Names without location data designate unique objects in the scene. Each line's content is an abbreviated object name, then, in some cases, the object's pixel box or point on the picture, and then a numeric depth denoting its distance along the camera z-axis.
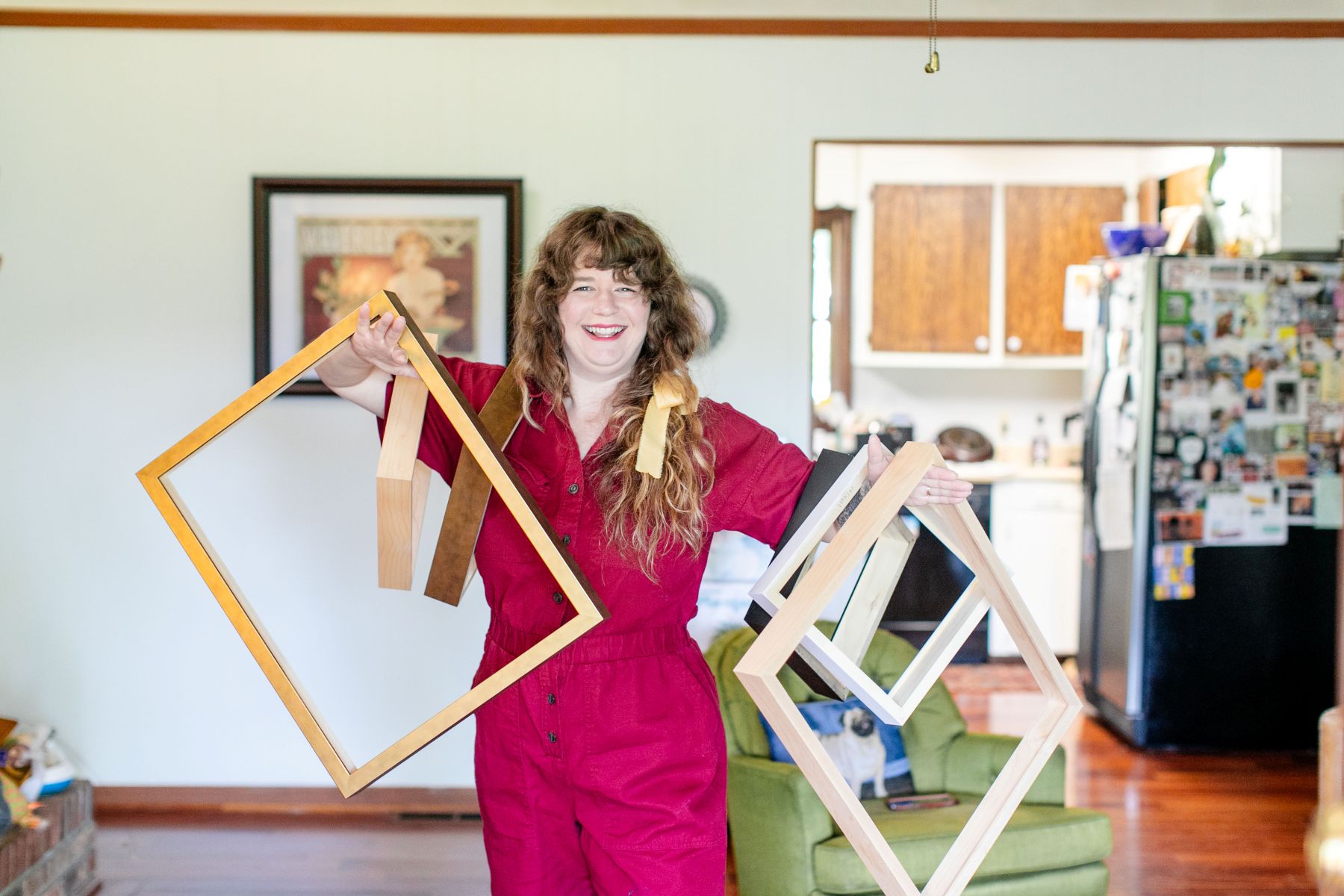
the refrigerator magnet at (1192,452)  3.79
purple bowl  4.07
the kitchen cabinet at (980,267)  5.17
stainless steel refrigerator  3.78
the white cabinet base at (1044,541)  4.87
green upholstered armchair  2.32
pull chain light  2.03
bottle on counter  5.28
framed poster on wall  3.10
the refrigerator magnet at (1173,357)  3.77
